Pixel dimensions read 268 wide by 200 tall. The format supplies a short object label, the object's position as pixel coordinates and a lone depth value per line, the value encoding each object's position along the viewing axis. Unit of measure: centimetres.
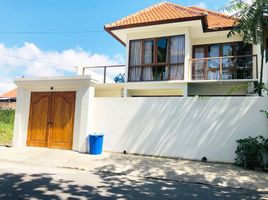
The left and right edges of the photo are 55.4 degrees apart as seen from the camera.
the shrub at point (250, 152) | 864
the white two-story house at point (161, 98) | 993
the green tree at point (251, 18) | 1055
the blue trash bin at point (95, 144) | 1075
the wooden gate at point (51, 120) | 1160
